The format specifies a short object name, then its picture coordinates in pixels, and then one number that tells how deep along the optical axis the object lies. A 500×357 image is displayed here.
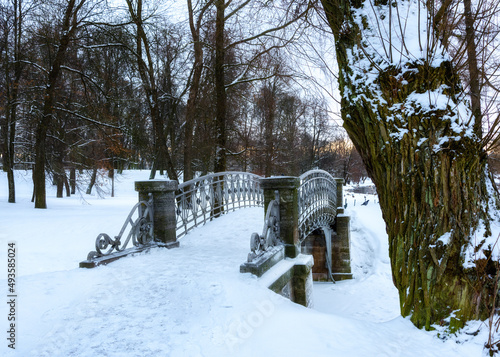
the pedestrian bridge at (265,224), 4.96
